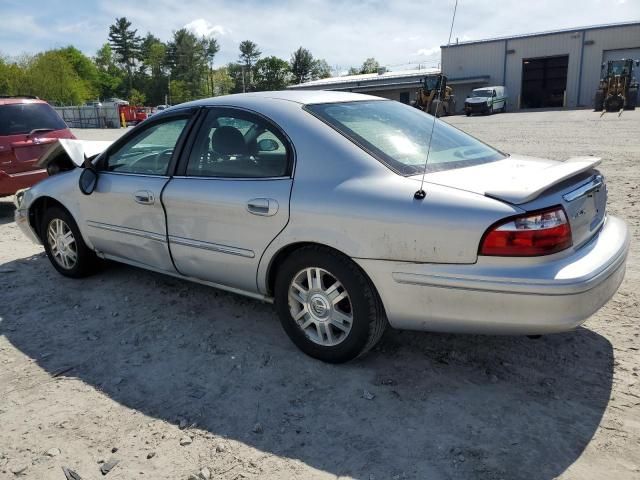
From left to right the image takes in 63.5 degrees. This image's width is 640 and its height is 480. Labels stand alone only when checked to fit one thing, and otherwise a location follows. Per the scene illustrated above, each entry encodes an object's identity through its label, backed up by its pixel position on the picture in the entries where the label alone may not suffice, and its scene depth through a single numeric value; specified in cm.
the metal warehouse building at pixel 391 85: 5047
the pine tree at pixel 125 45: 9812
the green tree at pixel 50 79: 6819
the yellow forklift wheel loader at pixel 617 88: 2977
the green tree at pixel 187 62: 9619
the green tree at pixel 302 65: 9469
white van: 3553
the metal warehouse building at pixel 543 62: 3944
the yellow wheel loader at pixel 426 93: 3244
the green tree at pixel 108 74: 10081
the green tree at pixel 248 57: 10444
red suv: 720
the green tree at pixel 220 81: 10169
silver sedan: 244
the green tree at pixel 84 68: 9794
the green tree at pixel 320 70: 9738
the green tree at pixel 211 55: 10131
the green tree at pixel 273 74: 9925
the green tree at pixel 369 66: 9479
